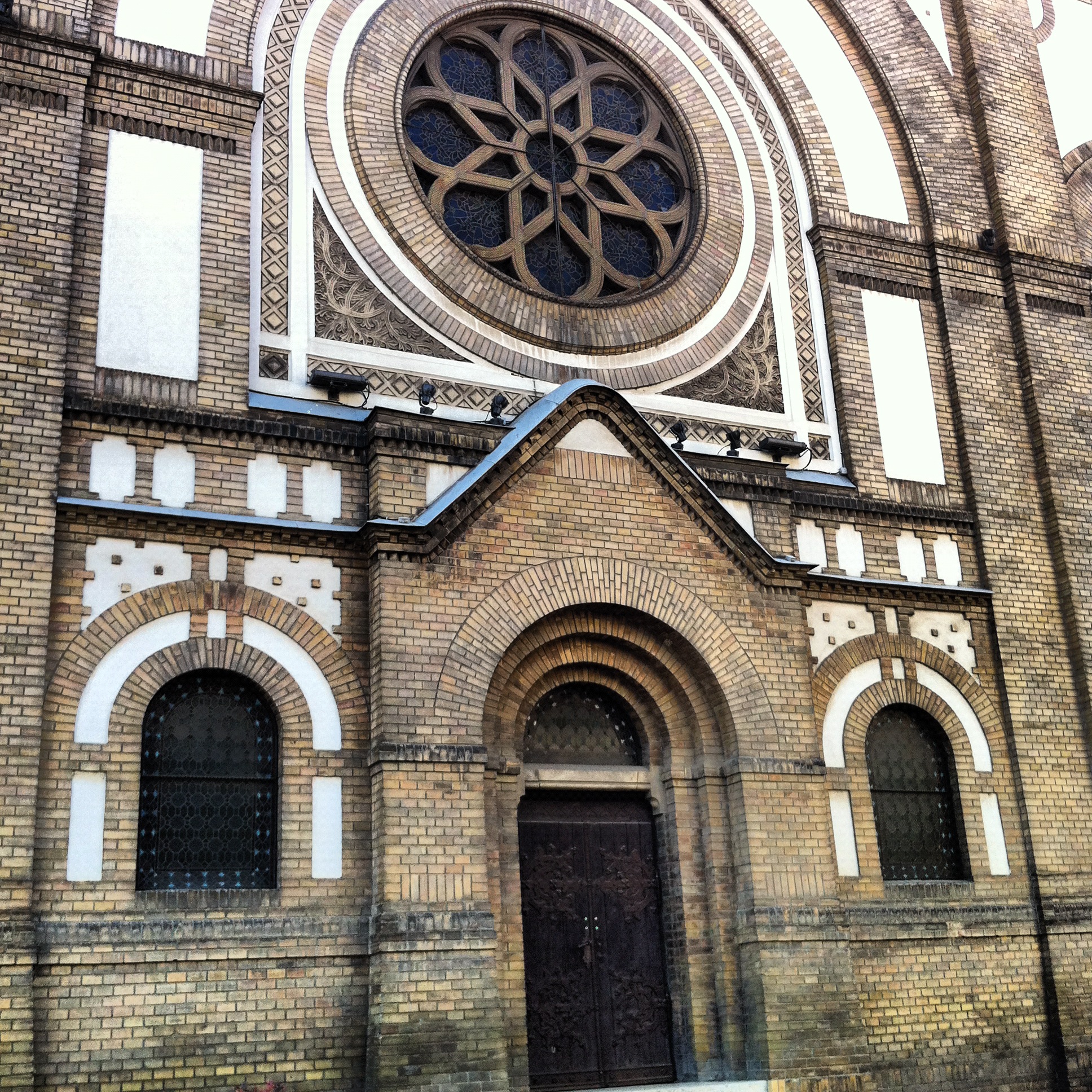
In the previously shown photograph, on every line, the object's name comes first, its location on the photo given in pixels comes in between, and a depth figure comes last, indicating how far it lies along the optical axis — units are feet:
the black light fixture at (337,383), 39.19
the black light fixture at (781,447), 45.39
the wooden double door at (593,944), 37.19
